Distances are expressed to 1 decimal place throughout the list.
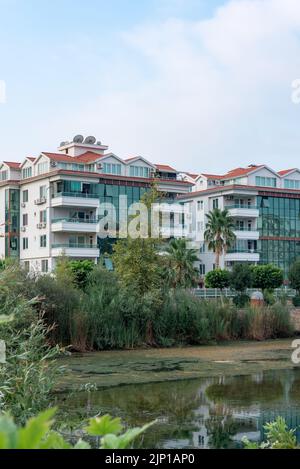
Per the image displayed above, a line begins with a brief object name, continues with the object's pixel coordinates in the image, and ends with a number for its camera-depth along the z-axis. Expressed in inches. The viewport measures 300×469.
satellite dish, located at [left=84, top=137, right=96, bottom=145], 2139.5
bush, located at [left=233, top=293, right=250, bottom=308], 1411.9
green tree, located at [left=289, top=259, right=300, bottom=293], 1664.6
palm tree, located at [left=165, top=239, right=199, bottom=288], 1692.9
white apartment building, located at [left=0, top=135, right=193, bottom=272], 1939.0
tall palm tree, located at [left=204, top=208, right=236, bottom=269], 1983.3
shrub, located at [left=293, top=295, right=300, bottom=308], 1482.7
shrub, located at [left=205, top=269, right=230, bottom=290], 1710.1
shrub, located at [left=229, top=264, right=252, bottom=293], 1626.5
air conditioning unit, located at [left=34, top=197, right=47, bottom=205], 1960.5
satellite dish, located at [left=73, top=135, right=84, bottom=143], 2124.8
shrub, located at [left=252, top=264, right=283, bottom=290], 1738.4
